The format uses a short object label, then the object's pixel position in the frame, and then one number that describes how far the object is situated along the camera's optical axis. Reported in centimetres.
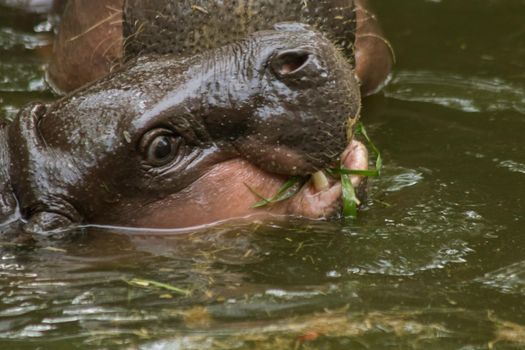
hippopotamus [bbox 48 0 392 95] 1022
